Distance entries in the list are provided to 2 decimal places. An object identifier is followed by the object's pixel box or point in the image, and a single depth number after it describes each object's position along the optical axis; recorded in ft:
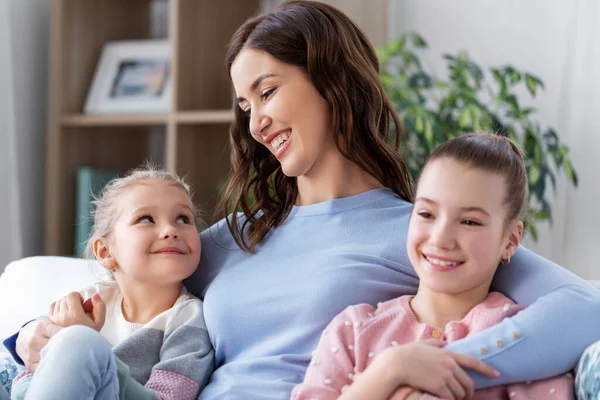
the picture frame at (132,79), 10.96
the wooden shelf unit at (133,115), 10.52
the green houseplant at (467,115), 8.55
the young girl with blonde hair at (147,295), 4.77
